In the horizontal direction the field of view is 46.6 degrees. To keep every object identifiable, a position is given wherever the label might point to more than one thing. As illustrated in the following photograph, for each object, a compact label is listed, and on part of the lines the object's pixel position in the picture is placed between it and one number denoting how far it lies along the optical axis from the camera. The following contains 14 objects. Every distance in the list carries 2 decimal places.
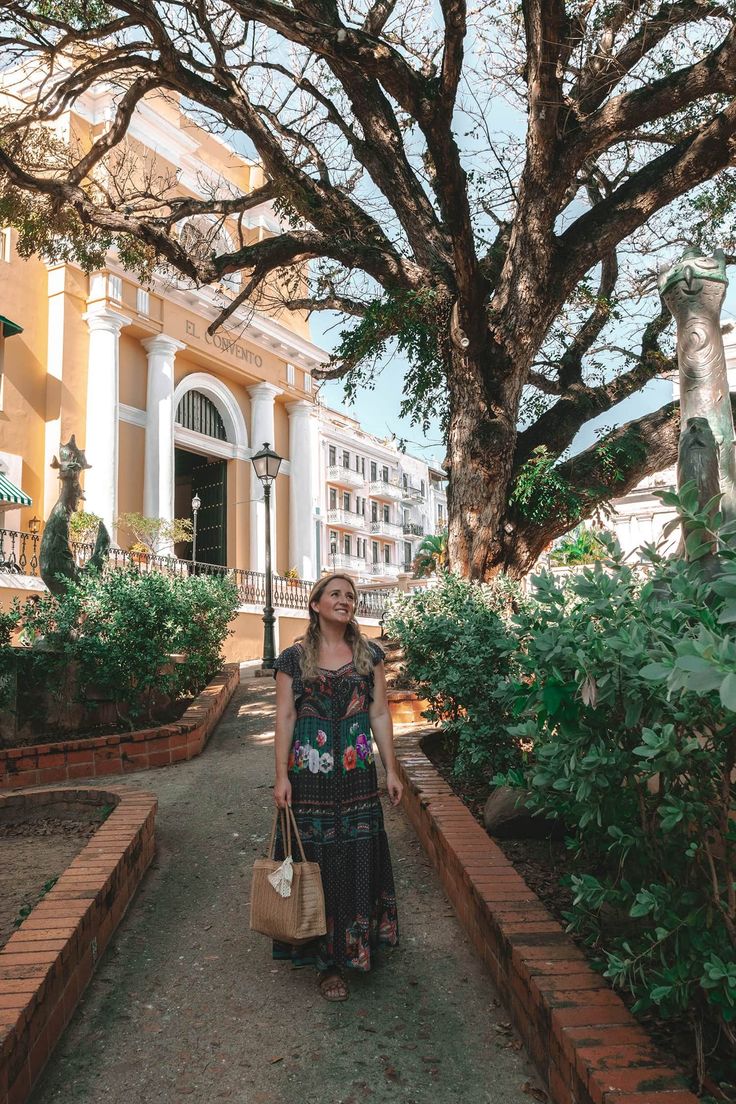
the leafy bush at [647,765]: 2.08
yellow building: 20.30
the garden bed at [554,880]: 2.14
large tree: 7.59
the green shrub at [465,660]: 5.00
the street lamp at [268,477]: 15.15
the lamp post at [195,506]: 25.95
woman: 3.32
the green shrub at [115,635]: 7.35
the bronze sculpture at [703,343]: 4.89
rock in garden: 4.17
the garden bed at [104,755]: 6.43
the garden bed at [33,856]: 3.72
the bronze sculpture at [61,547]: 8.55
